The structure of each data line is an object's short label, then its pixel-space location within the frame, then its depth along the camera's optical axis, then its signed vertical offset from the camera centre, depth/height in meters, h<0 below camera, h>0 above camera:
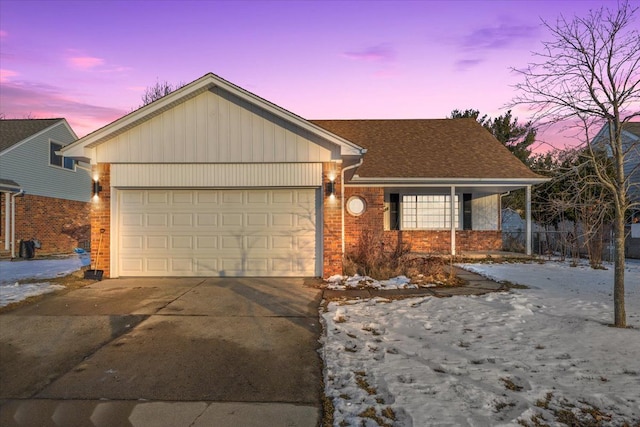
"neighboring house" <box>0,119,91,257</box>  18.12 +1.22
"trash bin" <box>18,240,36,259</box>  17.11 -1.41
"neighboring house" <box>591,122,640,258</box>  16.66 -1.01
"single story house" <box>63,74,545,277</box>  9.98 +0.69
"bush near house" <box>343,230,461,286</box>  10.06 -1.31
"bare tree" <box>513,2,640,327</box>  5.86 +1.38
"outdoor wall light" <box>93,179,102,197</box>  10.22 +0.66
